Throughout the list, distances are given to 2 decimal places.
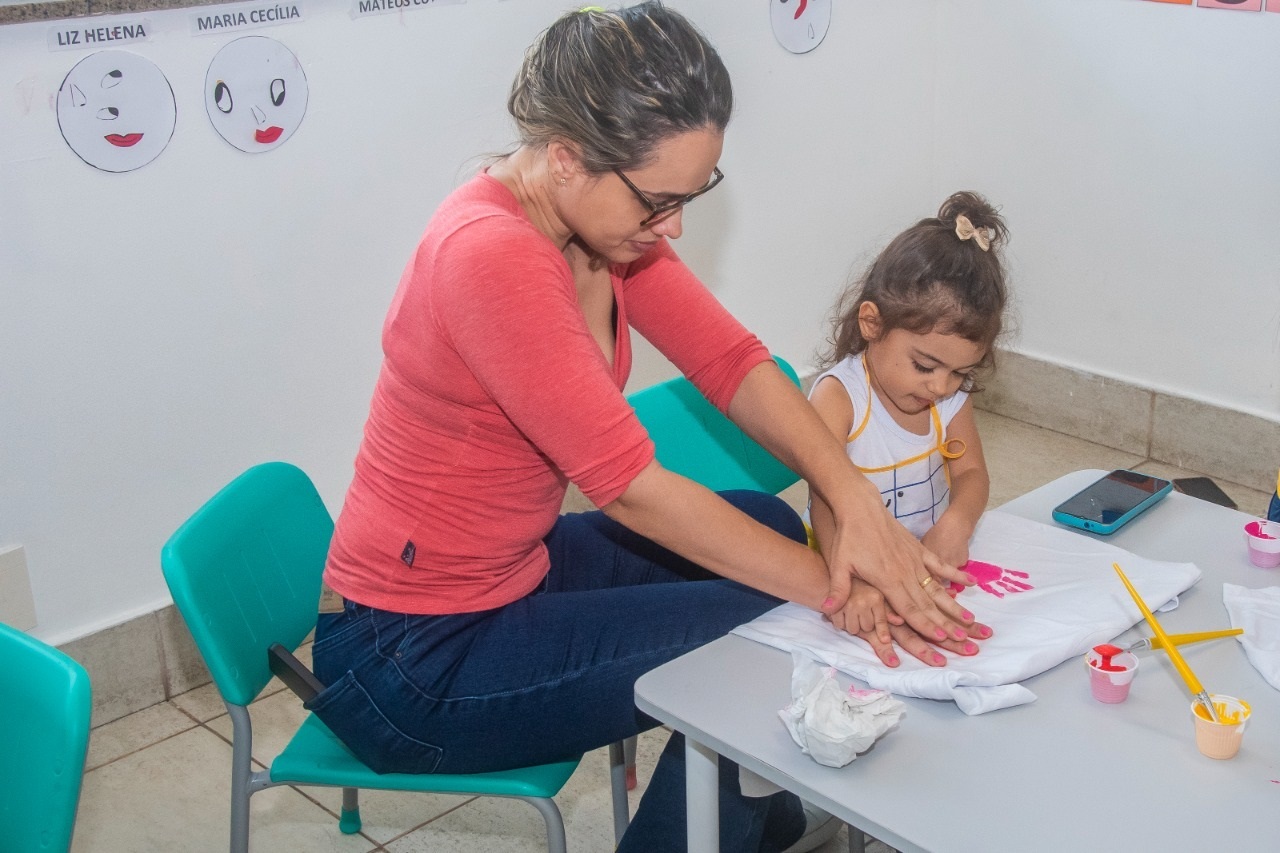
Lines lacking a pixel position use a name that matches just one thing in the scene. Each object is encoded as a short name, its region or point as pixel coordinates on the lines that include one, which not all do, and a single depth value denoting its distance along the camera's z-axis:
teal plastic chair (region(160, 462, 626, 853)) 1.49
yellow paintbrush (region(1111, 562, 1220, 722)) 1.18
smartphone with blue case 1.58
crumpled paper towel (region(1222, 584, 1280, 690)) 1.26
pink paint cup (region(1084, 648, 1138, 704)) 1.20
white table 1.04
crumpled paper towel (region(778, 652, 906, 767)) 1.11
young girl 1.79
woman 1.38
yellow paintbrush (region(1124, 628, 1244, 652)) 1.31
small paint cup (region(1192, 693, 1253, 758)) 1.11
